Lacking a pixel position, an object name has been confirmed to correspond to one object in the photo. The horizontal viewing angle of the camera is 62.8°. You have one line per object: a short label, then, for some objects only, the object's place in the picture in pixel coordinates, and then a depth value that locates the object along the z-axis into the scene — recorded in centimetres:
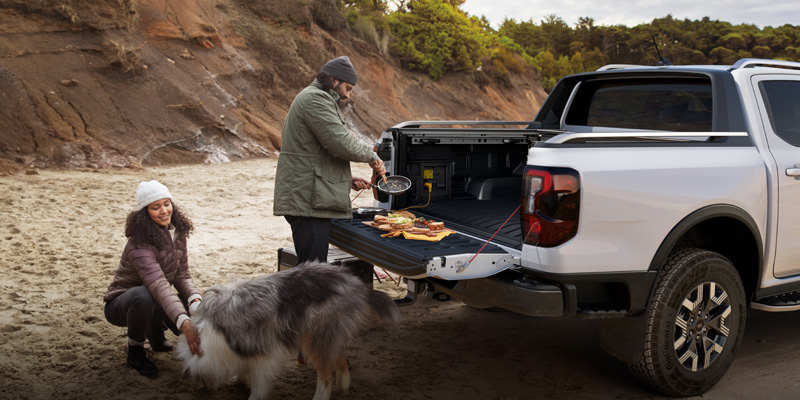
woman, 428
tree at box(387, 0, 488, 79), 2552
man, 457
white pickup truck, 365
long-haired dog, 370
